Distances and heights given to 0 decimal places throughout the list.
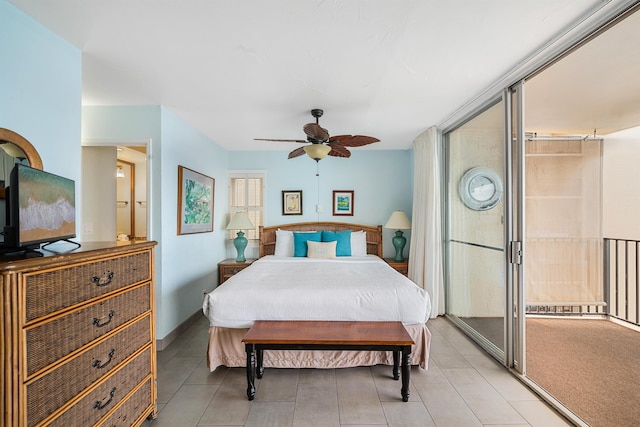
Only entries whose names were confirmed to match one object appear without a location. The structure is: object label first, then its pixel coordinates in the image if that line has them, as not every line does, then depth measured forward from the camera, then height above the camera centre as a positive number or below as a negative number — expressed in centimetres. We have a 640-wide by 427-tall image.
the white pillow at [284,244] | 475 -49
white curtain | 391 -20
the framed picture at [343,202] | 519 +19
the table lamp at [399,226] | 473 -20
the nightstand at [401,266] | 461 -81
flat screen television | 127 +2
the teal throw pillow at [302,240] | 458 -42
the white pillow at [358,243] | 473 -48
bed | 255 -83
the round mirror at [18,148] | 162 +37
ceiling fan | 284 +76
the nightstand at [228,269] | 462 -86
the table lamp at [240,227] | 480 -22
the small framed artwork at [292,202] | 520 +19
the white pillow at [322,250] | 441 -54
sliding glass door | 289 -17
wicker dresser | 107 -56
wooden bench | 216 -92
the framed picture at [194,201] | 358 +16
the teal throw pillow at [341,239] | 458 -40
